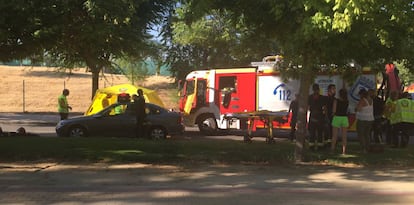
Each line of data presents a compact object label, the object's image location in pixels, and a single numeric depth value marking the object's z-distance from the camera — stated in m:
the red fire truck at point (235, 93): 17.78
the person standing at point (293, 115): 15.52
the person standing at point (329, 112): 13.04
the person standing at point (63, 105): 18.27
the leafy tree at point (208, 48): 29.27
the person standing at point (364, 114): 12.39
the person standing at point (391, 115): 13.98
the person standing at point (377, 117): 14.59
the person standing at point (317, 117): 12.84
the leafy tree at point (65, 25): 10.37
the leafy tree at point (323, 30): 8.61
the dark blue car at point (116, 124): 16.22
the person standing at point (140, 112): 15.30
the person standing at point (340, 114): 12.30
